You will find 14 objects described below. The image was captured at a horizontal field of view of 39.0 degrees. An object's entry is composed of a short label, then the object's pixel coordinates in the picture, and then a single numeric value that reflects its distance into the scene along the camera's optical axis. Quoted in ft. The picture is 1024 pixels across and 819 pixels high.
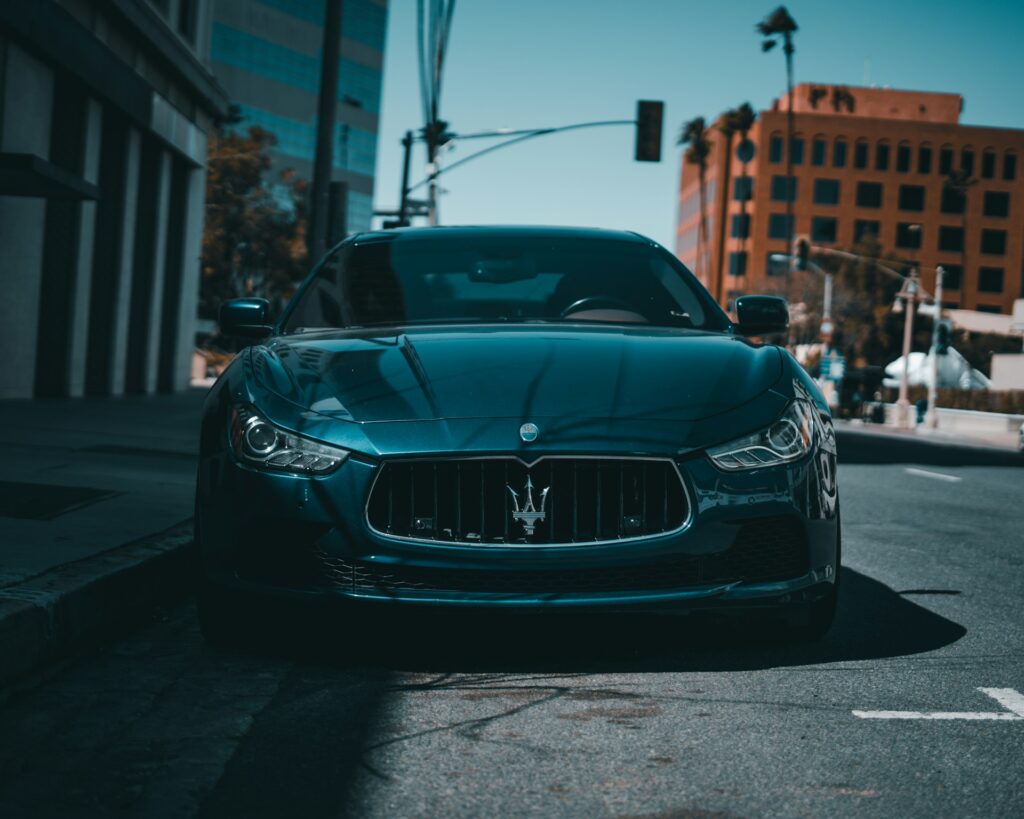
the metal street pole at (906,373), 156.76
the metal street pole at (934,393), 147.23
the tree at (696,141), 252.42
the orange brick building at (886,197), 313.73
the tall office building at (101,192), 53.11
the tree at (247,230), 158.51
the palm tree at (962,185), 287.28
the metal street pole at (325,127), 45.19
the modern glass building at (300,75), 219.41
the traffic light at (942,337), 138.92
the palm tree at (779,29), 213.25
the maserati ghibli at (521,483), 13.44
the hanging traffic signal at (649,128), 83.15
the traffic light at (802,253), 161.17
